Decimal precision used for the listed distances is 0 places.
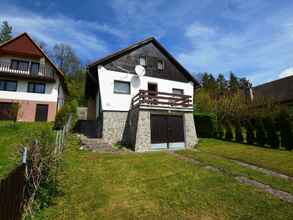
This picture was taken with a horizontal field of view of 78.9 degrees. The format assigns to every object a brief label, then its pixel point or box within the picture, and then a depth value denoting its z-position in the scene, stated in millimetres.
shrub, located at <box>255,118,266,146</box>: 14565
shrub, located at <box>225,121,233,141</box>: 17272
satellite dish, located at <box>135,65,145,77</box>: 15527
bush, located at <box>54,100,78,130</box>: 15945
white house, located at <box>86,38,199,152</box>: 13062
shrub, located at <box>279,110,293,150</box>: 12989
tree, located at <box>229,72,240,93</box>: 53106
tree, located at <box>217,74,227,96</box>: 52075
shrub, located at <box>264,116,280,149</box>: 13711
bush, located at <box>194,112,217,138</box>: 19000
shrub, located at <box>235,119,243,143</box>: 16277
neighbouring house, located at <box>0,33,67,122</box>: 19750
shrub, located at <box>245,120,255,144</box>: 15348
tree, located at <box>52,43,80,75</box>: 41344
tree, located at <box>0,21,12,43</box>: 39644
